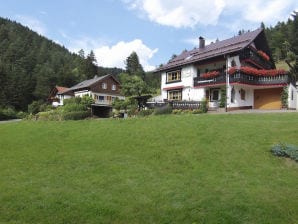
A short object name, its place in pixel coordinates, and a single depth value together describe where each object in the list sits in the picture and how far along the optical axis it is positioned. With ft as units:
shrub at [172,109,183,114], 66.84
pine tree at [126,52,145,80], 240.58
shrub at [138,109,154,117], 66.33
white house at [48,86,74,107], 148.97
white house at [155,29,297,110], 73.60
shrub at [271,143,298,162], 27.91
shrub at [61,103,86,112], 71.39
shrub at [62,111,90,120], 65.09
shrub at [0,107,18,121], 122.12
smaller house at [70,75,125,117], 133.12
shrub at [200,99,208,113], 67.01
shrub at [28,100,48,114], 136.80
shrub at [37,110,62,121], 69.04
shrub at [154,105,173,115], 66.01
